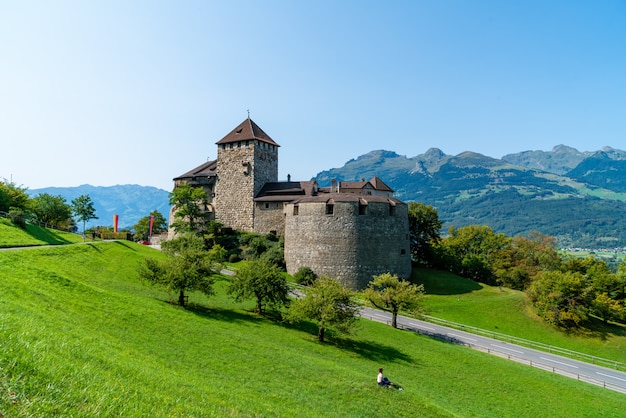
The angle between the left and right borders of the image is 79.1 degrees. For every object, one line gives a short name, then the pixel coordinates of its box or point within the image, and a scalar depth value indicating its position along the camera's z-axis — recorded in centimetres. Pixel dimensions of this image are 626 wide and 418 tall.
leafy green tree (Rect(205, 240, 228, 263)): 5202
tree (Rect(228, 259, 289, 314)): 3222
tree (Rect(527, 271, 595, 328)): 4522
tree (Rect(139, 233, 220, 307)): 2923
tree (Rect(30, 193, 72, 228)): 6169
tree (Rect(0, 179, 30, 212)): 4778
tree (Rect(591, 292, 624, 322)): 4722
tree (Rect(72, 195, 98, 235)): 6875
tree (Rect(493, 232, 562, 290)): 6269
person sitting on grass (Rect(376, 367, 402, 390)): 1983
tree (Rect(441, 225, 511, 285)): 6481
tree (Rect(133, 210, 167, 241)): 8501
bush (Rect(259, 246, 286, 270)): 5636
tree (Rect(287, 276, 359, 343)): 2900
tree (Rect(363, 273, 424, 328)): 3831
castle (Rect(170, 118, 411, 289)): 5353
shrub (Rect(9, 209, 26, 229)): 4015
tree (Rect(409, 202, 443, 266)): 6762
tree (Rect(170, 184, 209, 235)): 6281
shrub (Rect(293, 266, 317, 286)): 5231
